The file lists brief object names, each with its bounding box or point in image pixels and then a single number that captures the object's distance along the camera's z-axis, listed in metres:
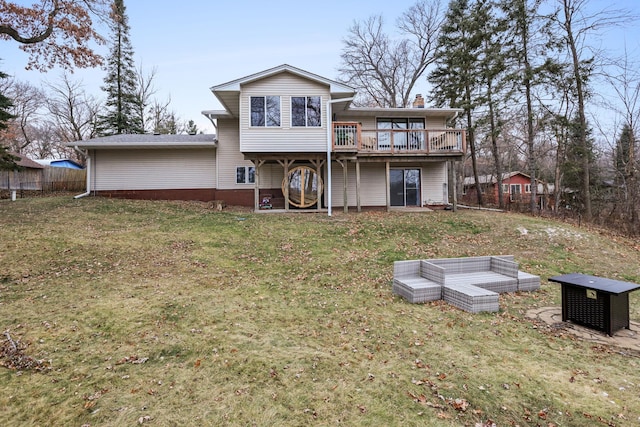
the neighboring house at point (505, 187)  27.22
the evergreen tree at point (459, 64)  20.16
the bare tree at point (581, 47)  16.30
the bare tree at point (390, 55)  25.59
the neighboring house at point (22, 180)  20.05
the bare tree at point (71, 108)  30.94
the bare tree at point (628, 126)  15.02
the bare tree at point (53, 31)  12.02
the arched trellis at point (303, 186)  15.31
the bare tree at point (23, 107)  30.30
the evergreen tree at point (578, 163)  17.06
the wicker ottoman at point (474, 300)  5.33
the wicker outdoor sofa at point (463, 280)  5.46
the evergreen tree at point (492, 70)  18.59
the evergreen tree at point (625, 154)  15.23
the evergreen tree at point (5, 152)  16.14
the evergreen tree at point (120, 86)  26.14
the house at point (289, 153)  13.92
